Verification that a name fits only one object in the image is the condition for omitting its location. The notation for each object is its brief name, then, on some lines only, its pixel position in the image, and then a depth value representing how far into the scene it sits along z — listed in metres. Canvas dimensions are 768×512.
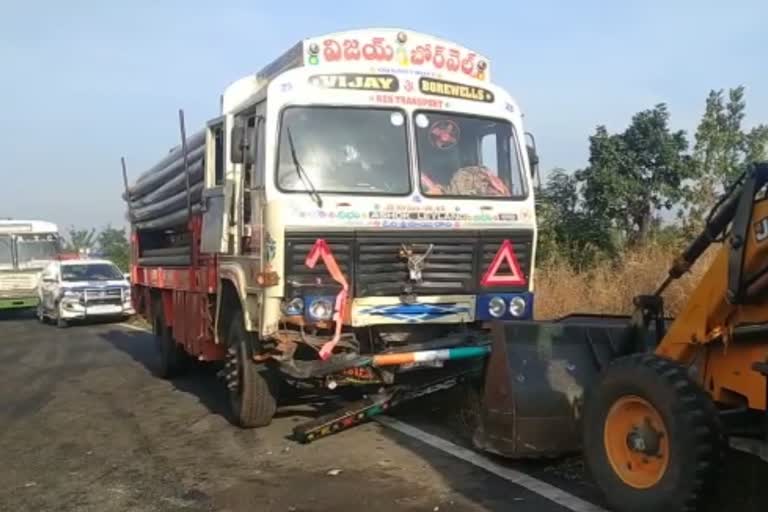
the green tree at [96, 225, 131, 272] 44.28
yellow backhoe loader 4.60
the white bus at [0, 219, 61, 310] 25.58
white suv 22.28
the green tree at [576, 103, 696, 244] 15.33
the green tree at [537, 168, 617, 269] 15.31
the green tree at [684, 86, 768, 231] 14.80
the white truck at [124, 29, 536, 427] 7.02
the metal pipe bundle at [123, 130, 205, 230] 9.77
